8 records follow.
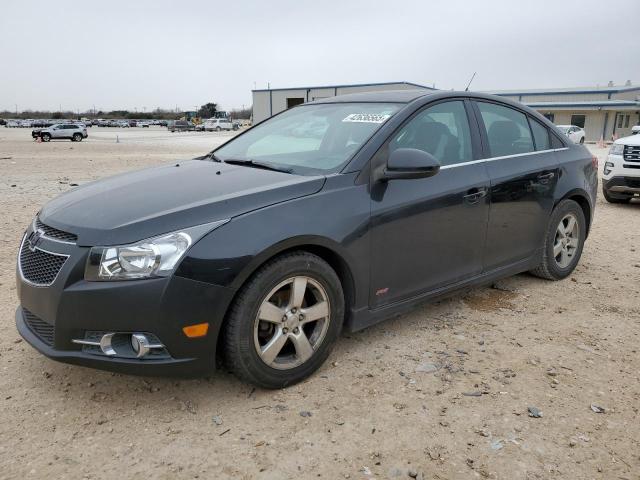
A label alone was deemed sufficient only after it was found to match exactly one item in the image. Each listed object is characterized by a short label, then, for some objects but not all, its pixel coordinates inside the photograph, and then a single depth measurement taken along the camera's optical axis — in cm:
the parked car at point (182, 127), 6796
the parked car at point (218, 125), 7019
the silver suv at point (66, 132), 3903
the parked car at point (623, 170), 911
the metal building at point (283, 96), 5000
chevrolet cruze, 256
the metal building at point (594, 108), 4809
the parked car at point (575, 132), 3584
